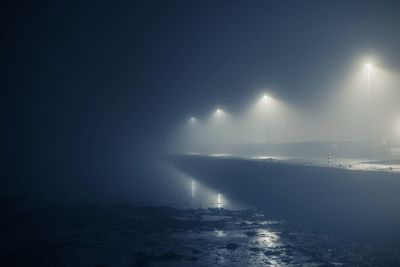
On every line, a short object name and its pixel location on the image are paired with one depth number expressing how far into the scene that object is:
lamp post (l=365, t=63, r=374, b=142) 41.88
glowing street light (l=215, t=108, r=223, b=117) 88.94
